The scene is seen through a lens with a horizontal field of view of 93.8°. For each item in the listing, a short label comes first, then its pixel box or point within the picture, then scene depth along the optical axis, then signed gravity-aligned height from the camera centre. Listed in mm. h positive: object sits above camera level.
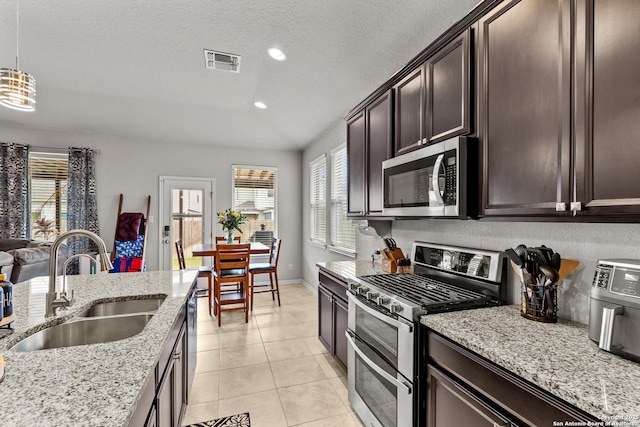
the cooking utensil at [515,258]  1333 -190
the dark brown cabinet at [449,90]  1513 +681
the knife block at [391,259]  2367 -349
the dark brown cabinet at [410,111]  1864 +688
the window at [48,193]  4688 +318
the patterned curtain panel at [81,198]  4672 +244
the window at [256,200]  5625 +273
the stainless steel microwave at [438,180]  1474 +195
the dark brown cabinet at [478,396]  880 -624
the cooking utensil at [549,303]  1289 -375
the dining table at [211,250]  3906 -485
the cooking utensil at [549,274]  1252 -242
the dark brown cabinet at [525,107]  1091 +446
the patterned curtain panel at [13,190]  4398 +340
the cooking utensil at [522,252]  1332 -164
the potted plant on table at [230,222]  4451 -115
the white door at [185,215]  5168 -16
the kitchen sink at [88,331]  1316 -575
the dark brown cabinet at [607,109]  897 +343
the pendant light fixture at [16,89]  2016 +856
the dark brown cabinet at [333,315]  2393 -877
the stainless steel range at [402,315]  1456 -550
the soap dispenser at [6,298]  1147 -328
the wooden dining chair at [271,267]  4288 -769
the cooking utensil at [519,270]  1337 -247
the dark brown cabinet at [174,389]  1224 -841
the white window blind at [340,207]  3947 +108
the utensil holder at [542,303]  1290 -378
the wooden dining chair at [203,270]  4137 -800
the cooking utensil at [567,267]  1291 -221
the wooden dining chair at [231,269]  3756 -717
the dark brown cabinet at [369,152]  2287 +529
